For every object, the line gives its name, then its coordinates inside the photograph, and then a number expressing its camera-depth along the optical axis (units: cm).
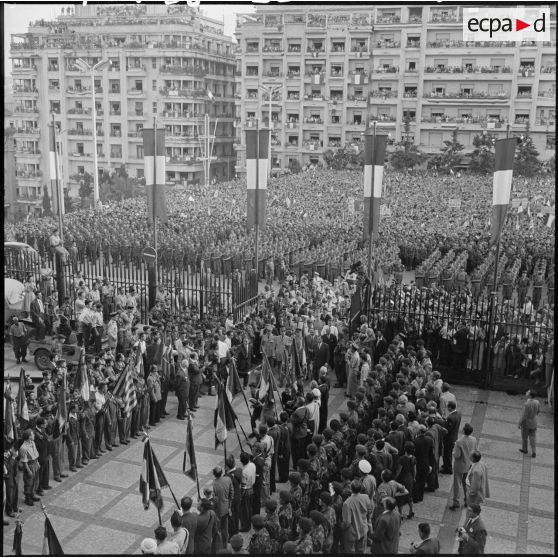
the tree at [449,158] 6206
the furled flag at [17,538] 780
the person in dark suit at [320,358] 1478
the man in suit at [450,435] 1080
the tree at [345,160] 6325
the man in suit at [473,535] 780
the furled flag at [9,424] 1005
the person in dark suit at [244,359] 1471
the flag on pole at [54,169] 2091
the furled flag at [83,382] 1069
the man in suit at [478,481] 926
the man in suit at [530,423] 1131
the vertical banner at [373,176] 1609
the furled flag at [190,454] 955
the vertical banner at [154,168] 1752
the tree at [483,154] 5947
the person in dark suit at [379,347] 1512
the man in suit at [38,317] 1569
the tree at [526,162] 5712
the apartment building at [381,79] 6278
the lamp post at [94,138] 4119
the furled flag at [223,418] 1048
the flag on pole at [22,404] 1037
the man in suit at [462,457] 1000
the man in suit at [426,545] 746
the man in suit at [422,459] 998
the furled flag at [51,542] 765
